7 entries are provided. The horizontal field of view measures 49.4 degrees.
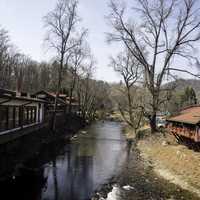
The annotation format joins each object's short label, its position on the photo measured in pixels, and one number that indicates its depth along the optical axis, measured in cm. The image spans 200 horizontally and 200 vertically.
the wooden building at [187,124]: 1407
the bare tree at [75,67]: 3558
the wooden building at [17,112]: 1403
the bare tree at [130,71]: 2862
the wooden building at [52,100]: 3467
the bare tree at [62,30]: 2509
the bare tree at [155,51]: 2151
